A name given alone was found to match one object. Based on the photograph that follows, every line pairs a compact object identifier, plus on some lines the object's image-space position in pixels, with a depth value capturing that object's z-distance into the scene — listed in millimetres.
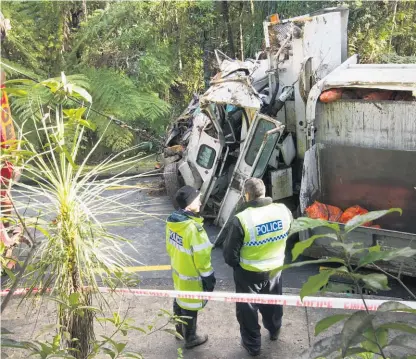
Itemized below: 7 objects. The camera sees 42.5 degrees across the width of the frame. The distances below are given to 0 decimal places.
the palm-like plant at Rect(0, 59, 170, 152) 9086
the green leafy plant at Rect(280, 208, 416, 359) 1343
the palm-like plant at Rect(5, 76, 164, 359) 2420
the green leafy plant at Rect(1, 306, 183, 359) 1377
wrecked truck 5051
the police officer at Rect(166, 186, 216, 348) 3953
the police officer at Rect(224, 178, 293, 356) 3908
